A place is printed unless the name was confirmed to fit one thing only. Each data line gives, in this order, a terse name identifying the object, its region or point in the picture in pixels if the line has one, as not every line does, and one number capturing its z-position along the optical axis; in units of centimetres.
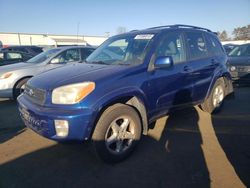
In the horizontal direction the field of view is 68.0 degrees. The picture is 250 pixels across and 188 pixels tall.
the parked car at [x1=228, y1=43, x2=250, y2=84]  639
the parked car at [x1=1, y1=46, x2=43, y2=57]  1020
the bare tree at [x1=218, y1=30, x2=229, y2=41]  6607
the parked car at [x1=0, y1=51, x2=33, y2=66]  801
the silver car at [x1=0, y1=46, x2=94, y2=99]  511
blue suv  231
